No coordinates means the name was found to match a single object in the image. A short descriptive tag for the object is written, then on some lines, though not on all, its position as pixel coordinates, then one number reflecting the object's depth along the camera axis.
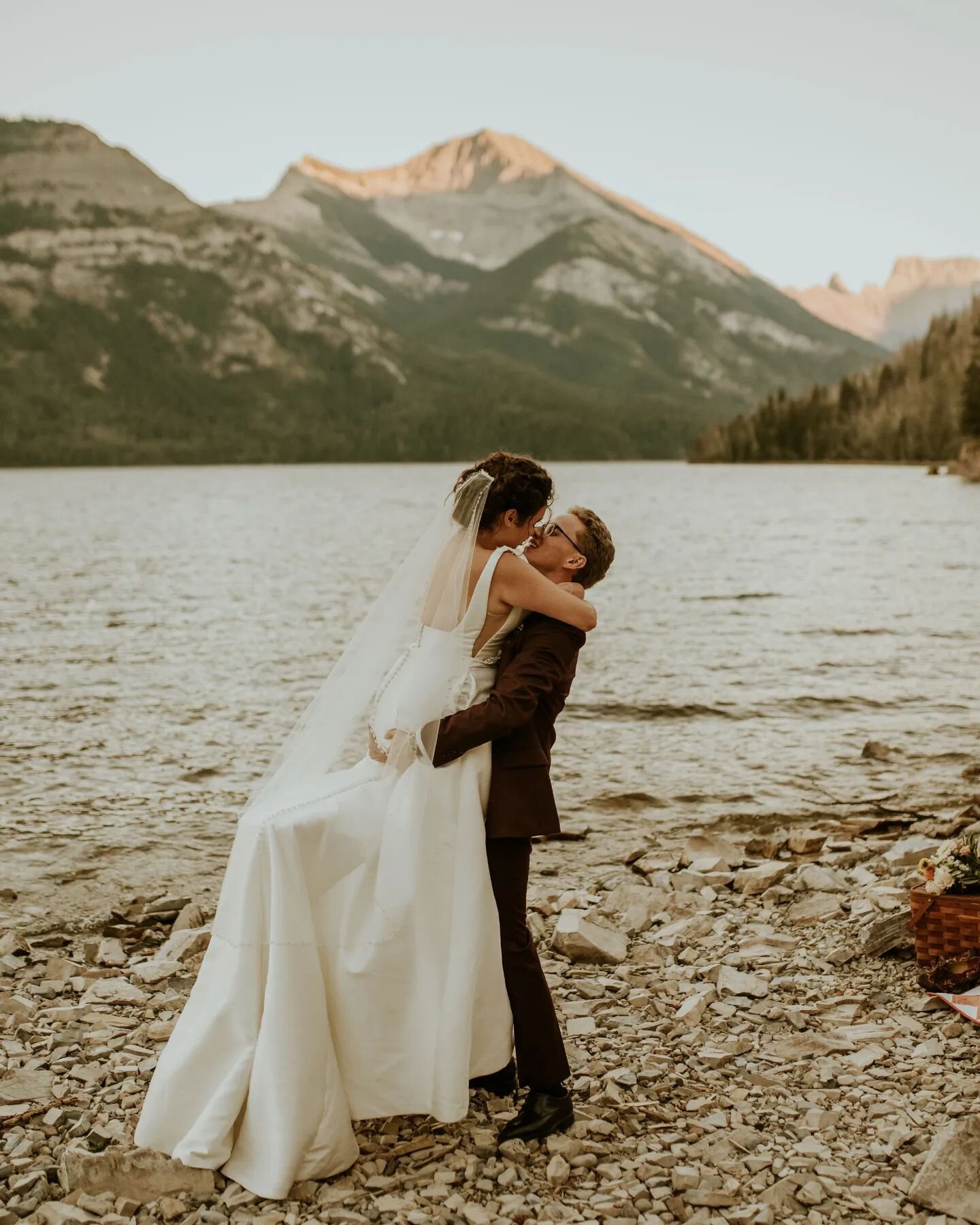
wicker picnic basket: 7.21
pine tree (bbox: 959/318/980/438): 127.94
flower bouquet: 7.36
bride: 5.22
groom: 5.39
